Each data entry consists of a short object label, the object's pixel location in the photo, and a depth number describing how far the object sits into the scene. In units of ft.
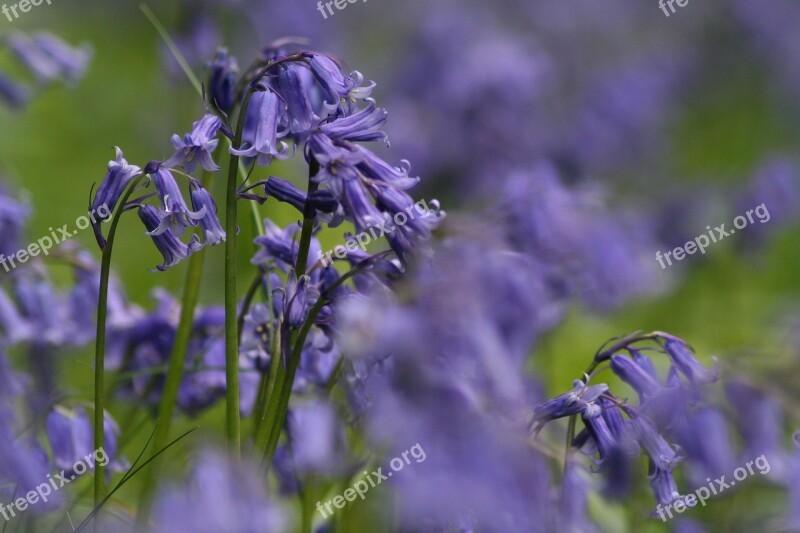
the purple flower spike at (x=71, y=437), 15.72
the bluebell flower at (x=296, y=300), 12.66
